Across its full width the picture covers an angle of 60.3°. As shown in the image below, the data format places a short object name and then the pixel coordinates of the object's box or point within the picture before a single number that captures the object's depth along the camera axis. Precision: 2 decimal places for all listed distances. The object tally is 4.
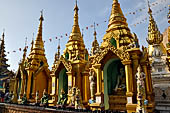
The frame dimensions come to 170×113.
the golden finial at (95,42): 23.83
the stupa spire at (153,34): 23.27
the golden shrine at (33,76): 20.22
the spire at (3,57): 34.38
